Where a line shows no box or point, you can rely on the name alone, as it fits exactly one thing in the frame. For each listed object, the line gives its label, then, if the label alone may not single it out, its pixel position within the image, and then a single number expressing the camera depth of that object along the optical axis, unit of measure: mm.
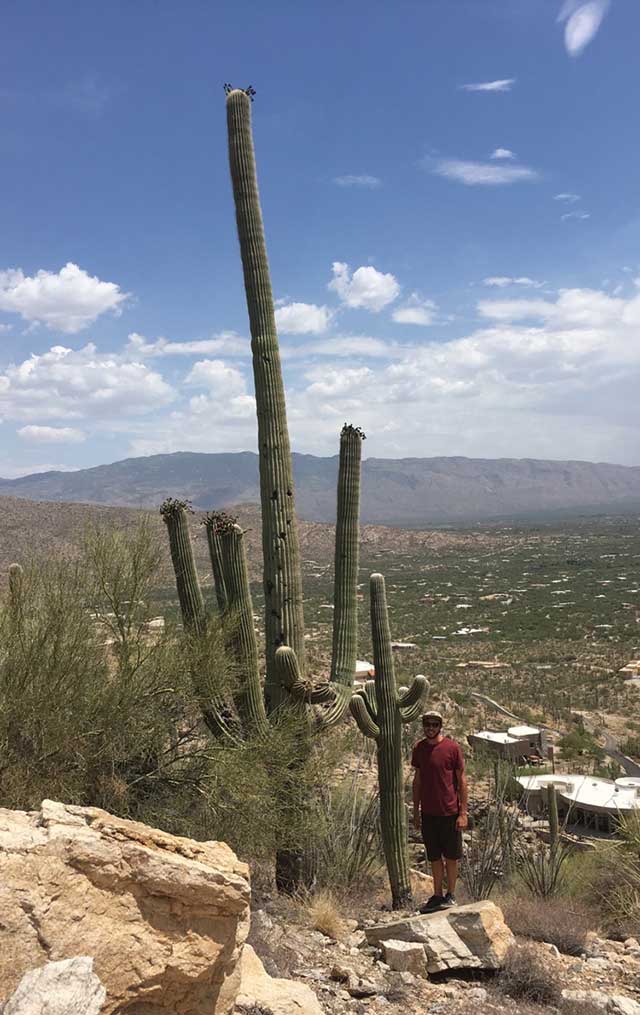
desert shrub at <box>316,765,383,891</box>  8859
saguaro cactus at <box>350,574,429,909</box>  8656
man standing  6848
